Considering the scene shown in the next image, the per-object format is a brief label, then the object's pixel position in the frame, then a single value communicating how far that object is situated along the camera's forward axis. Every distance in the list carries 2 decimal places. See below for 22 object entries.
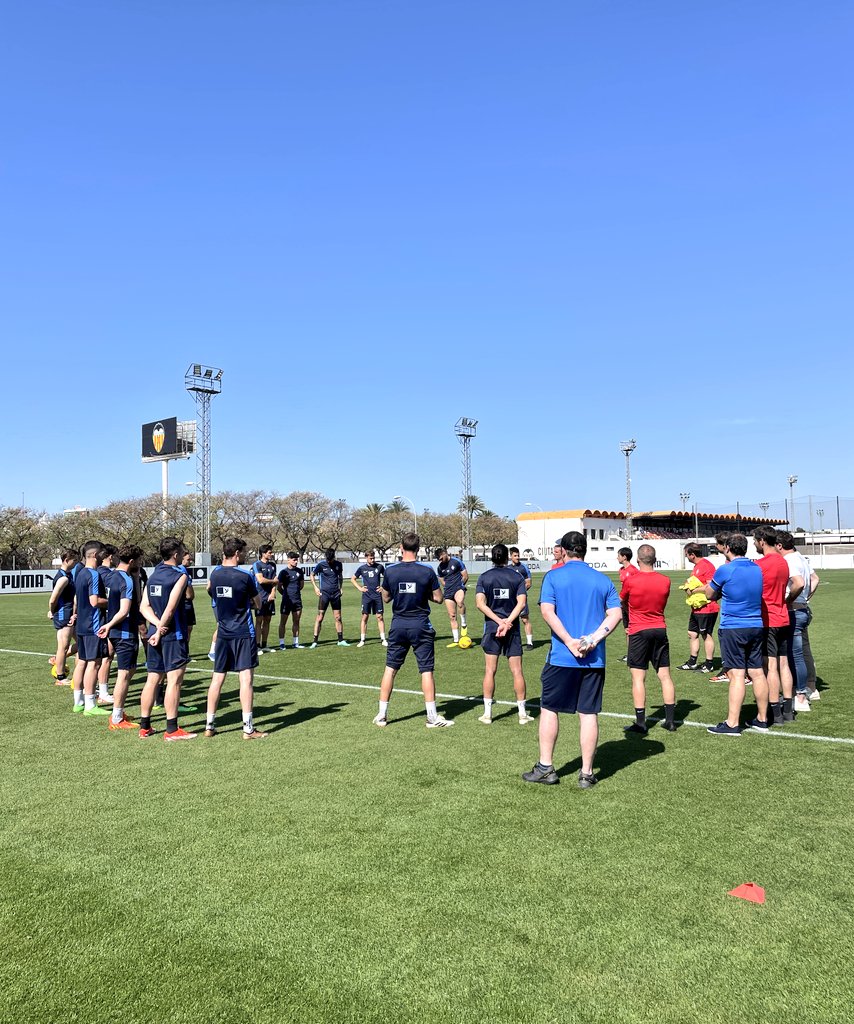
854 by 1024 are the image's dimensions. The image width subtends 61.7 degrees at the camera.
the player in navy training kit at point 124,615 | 8.84
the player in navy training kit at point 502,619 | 8.31
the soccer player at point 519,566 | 12.59
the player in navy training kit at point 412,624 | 7.95
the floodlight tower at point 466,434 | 74.52
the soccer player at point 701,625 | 11.87
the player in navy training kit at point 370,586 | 15.55
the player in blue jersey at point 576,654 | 5.78
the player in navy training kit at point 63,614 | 11.09
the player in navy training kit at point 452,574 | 16.09
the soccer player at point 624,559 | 10.90
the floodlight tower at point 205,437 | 57.75
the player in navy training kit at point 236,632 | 7.63
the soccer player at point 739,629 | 7.48
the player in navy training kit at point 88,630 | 9.15
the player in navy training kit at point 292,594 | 15.50
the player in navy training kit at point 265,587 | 13.94
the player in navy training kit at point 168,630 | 7.85
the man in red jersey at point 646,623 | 7.94
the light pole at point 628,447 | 96.00
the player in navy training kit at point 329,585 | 15.65
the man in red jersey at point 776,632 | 7.97
